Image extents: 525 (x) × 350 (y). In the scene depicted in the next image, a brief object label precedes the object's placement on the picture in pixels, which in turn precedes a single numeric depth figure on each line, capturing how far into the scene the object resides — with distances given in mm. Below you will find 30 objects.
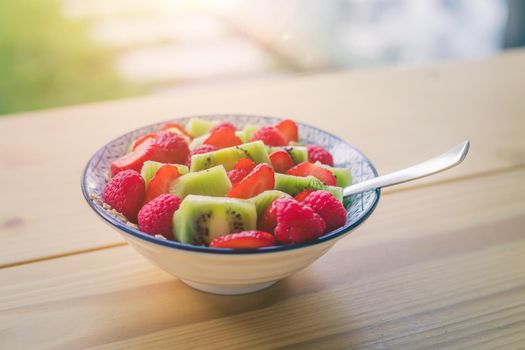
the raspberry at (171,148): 751
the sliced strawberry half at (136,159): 730
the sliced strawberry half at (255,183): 650
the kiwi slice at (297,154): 766
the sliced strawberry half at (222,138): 781
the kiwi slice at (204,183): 663
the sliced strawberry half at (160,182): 669
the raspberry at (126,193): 657
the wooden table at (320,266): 643
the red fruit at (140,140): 798
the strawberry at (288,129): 848
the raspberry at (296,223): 583
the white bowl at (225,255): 562
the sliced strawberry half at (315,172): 716
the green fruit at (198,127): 860
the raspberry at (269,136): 794
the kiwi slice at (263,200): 636
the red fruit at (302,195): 654
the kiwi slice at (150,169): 701
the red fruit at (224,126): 810
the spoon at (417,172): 681
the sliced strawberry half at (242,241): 570
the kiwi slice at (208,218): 597
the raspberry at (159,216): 614
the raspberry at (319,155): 791
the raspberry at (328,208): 627
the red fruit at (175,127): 849
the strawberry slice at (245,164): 695
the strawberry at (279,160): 742
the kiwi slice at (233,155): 713
